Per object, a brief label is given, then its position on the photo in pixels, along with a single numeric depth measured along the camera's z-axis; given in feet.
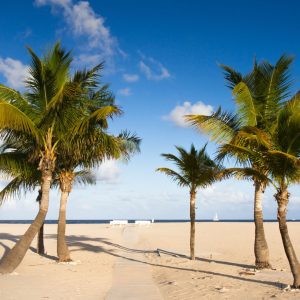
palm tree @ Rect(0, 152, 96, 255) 51.86
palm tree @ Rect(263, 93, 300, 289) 33.17
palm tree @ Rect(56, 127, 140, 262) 50.55
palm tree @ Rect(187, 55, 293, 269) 45.03
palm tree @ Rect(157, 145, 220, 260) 59.31
